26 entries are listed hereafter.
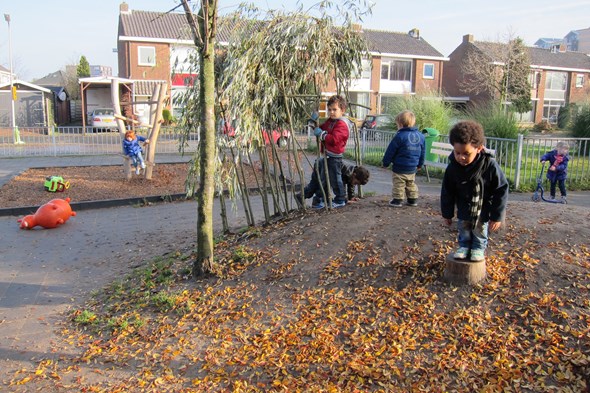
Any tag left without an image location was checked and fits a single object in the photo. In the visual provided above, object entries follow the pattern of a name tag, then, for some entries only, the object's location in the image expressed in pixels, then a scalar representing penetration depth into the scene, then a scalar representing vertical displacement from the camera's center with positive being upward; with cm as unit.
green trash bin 1313 -61
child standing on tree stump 391 -57
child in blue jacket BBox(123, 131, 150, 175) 1172 -77
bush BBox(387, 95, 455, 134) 1658 +20
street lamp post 2171 -101
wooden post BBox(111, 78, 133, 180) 1180 -7
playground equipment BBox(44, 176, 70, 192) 1083 -154
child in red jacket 652 -30
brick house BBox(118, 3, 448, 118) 3809 +484
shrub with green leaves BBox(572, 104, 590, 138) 1695 -14
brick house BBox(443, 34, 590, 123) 4891 +392
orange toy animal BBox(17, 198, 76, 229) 809 -169
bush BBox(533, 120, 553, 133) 3749 -68
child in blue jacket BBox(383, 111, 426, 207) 629 -52
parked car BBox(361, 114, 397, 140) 1589 -47
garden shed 3612 +39
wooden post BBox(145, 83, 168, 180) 1192 -37
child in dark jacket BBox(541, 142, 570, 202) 927 -82
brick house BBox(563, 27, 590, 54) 10244 +1602
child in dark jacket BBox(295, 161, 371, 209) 683 -88
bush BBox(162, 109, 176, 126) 3297 -16
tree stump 404 -123
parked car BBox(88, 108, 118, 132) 3297 -42
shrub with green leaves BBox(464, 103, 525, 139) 1471 -15
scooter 962 -150
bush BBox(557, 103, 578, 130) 1820 +17
